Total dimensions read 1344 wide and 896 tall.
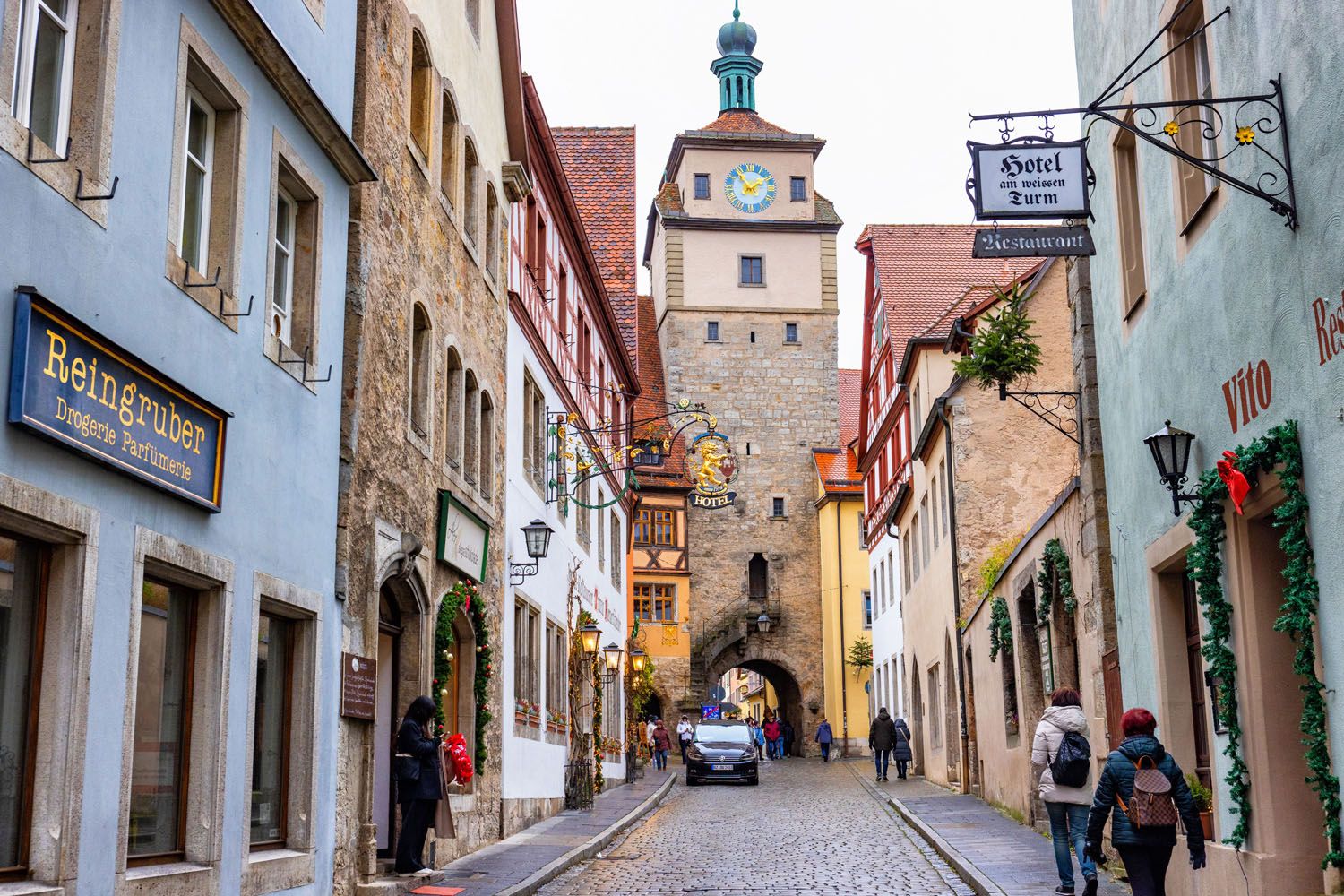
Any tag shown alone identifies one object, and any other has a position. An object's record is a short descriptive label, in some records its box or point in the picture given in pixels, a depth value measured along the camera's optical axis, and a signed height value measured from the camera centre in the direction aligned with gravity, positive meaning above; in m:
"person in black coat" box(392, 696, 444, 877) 13.22 -0.24
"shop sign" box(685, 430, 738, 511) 53.96 +8.91
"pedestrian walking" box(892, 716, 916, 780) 32.78 -0.09
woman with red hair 8.79 -0.33
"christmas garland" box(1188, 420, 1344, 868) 8.27 +0.66
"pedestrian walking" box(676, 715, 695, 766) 41.00 +0.41
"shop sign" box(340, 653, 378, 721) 12.19 +0.51
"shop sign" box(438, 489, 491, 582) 15.59 +2.19
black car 33.00 -0.22
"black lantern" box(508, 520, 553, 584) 19.25 +2.53
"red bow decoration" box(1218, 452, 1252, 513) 9.23 +1.50
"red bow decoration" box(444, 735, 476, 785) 14.55 -0.07
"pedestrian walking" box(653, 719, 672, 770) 41.59 +0.06
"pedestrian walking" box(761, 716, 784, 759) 50.09 +0.30
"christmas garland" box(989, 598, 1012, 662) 20.70 +1.50
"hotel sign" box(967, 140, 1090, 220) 9.70 +3.42
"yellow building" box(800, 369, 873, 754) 52.91 +5.10
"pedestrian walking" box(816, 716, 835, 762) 46.34 +0.33
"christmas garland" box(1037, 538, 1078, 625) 15.83 +1.67
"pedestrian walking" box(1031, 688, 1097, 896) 12.19 -0.21
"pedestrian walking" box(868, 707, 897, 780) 32.72 +0.15
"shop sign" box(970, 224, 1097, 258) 10.22 +3.25
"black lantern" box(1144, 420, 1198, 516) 10.28 +1.86
